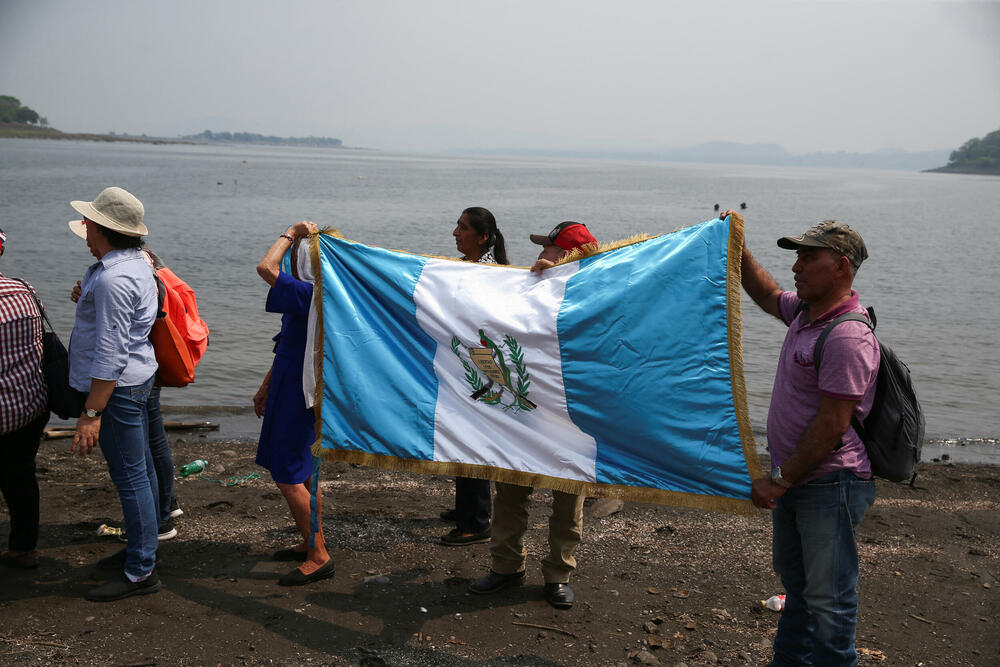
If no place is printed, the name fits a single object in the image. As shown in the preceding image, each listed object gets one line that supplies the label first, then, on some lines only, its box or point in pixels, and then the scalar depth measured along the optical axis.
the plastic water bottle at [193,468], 7.24
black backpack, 3.59
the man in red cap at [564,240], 4.91
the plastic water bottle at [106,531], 5.70
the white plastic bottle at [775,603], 5.05
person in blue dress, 4.91
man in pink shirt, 3.49
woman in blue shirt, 4.46
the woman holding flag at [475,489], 5.48
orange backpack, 4.89
